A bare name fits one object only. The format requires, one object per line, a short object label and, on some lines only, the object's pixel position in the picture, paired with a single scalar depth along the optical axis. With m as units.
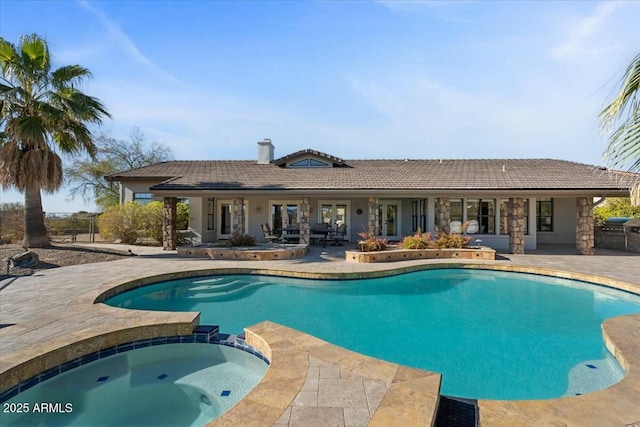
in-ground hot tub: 3.47
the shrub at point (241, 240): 14.21
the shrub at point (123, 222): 16.94
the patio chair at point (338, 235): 16.52
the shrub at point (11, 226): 15.32
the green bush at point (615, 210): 21.16
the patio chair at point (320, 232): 15.91
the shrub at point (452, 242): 13.38
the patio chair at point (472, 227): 14.70
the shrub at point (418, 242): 13.09
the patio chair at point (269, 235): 16.03
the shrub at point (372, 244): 12.47
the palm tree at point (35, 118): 11.39
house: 13.96
